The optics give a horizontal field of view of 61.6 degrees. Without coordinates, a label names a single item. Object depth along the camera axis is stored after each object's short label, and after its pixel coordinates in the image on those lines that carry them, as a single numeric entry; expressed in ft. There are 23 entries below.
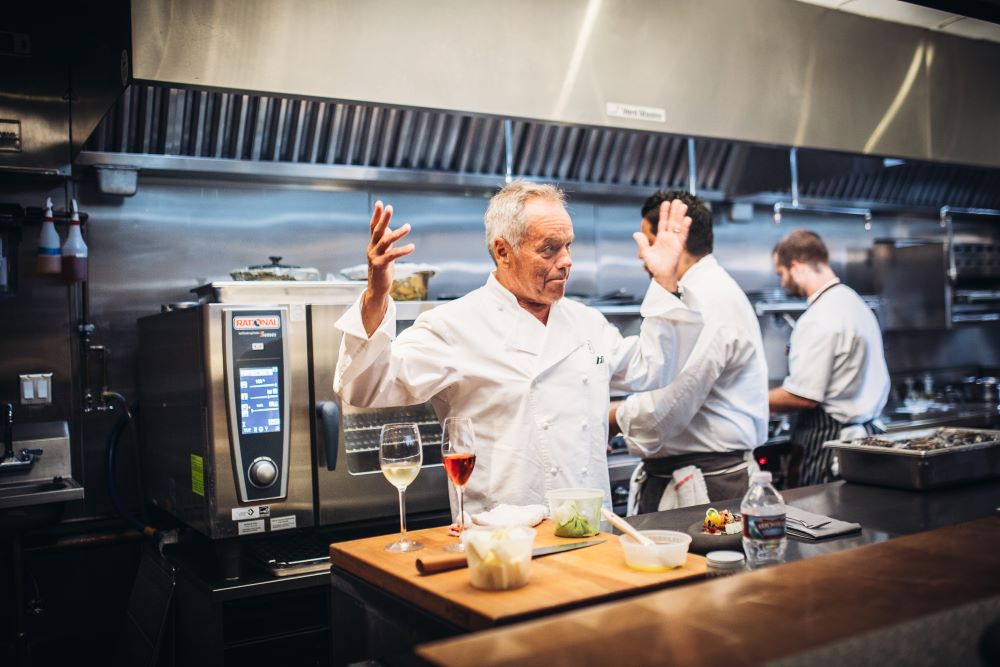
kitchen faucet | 10.61
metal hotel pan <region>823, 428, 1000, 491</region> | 8.02
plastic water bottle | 5.29
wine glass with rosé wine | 5.73
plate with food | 5.76
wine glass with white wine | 5.76
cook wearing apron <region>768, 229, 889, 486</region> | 13.17
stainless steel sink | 9.09
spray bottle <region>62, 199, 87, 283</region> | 10.87
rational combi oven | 8.73
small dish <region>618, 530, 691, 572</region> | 4.96
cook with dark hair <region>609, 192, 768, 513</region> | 9.45
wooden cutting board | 4.48
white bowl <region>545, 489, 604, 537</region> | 5.89
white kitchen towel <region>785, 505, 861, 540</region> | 6.36
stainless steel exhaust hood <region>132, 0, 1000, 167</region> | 8.10
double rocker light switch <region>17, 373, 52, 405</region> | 11.08
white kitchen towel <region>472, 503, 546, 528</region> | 6.03
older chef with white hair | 8.06
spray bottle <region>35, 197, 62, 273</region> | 10.74
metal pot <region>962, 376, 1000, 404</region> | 18.93
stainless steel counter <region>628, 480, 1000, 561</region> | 6.35
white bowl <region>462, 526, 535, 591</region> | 4.70
